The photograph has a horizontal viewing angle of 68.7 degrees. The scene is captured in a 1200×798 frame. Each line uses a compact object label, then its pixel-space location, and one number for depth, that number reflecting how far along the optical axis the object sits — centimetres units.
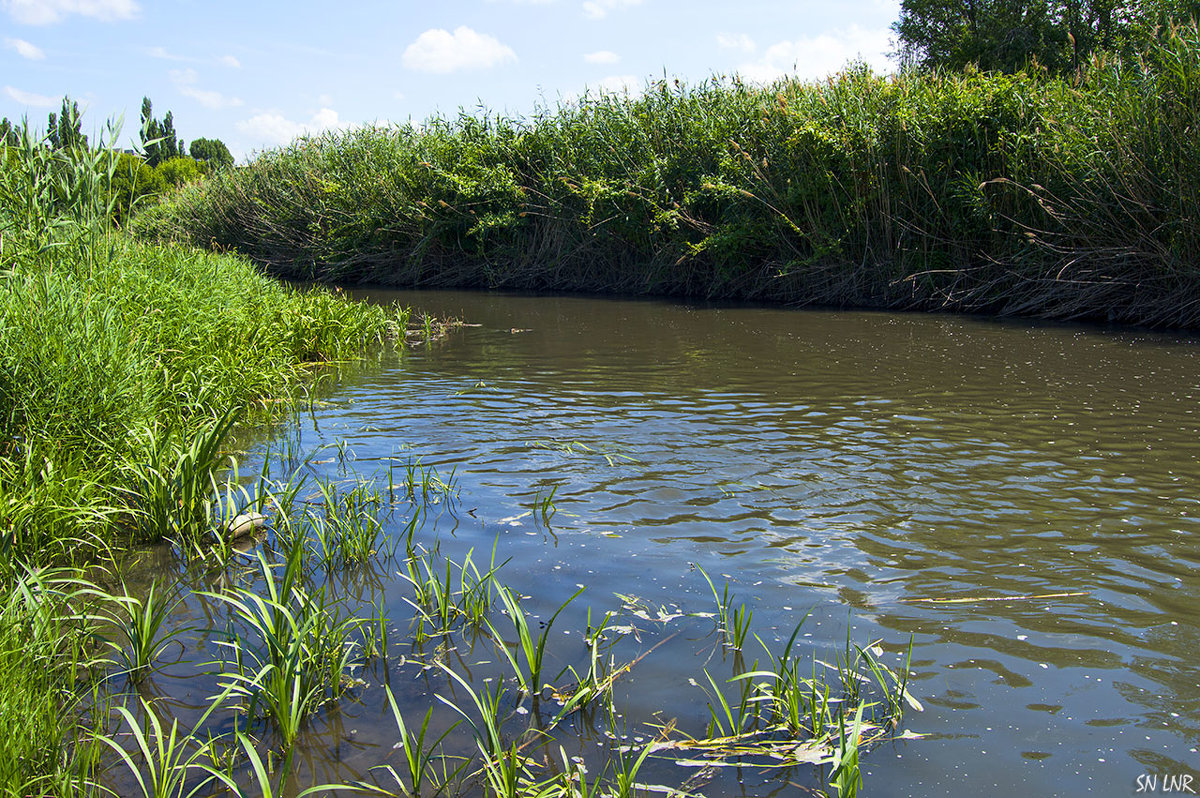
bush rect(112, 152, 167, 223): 3769
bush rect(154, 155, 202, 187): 4256
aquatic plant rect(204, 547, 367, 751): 300
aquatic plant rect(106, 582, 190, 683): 340
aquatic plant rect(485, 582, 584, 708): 321
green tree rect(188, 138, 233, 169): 7950
